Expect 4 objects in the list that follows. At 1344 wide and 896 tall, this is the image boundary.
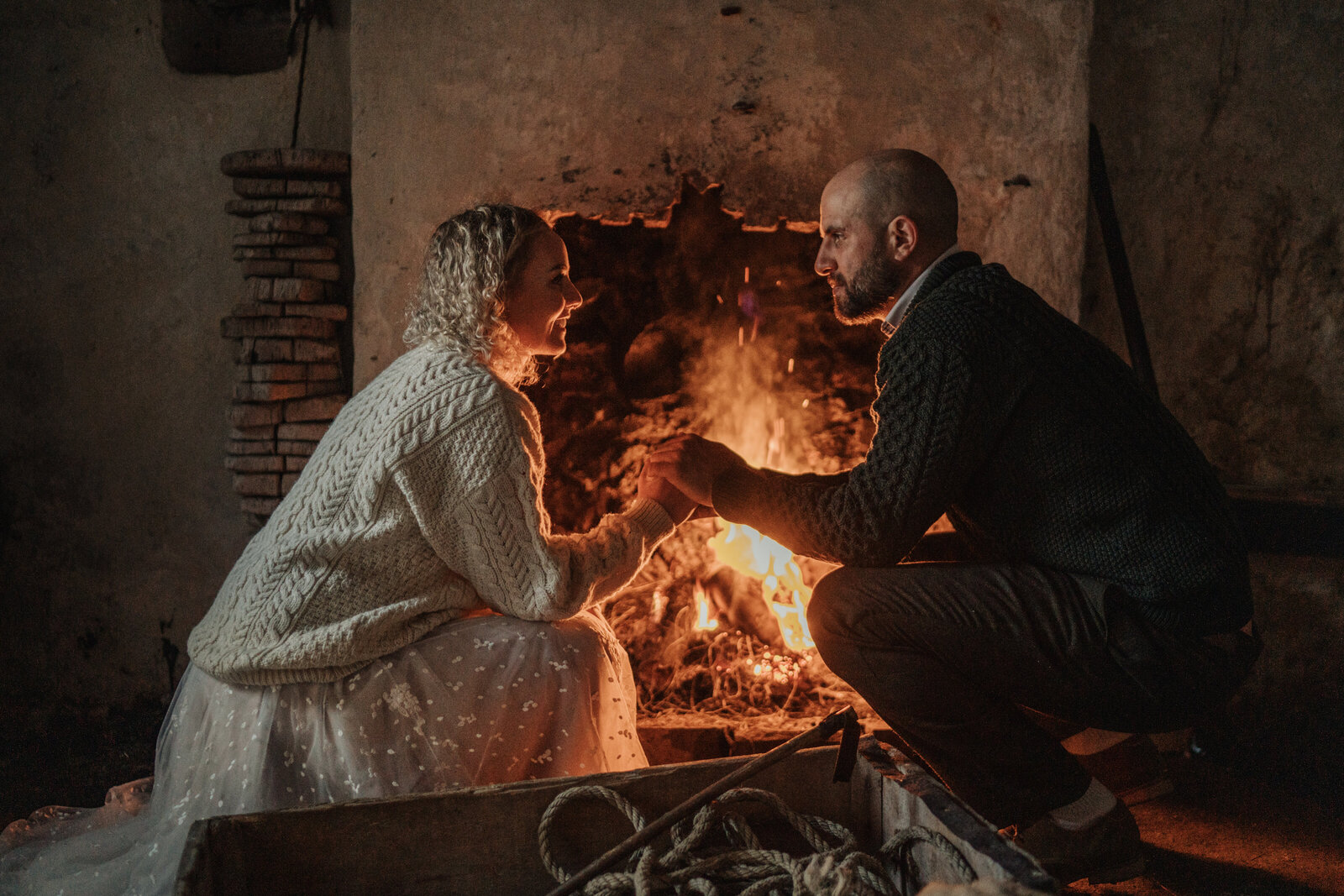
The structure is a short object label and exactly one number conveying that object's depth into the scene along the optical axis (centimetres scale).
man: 218
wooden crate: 163
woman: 217
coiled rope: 157
